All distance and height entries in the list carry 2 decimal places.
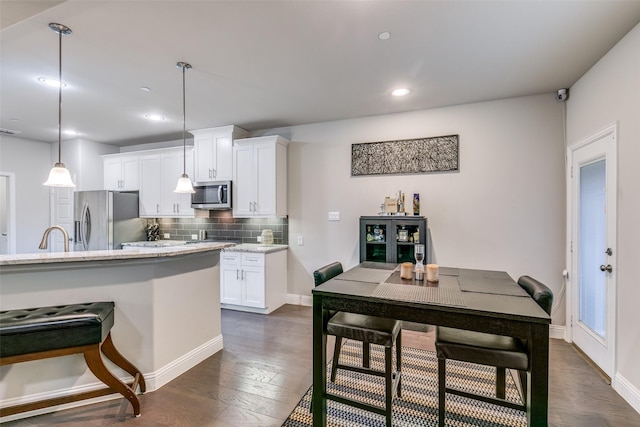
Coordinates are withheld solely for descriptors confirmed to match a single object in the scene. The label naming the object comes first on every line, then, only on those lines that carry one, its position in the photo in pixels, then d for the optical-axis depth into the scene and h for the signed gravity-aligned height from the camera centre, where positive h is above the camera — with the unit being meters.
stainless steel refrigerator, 4.62 -0.12
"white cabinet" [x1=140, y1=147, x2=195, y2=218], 4.77 +0.49
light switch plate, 4.14 -0.05
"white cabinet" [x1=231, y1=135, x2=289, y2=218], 4.14 +0.52
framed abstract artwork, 3.61 +0.74
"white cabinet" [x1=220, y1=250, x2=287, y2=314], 3.92 -0.95
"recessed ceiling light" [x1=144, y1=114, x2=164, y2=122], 4.00 +1.35
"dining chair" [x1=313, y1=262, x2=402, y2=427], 1.72 -0.77
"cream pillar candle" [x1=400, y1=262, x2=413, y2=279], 2.15 -0.44
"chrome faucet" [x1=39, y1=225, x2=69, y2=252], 2.21 -0.23
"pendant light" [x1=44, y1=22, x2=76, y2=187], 2.27 +0.29
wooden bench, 1.64 -0.75
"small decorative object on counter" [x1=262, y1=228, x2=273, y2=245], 4.45 -0.38
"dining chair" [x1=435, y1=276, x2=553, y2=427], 1.54 -0.76
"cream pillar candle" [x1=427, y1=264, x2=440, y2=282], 2.06 -0.44
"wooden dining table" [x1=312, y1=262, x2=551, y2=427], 1.42 -0.52
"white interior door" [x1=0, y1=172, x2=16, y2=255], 4.95 +0.00
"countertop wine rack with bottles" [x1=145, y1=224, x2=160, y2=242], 5.27 -0.35
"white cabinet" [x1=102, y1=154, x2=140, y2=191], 5.10 +0.73
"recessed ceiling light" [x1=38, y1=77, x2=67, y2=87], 2.89 +1.34
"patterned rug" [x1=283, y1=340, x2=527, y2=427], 1.88 -1.34
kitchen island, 1.91 -0.68
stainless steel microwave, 4.37 +0.26
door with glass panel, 2.34 -0.32
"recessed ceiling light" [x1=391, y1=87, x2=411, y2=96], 3.13 +1.33
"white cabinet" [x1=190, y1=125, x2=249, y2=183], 4.38 +0.93
